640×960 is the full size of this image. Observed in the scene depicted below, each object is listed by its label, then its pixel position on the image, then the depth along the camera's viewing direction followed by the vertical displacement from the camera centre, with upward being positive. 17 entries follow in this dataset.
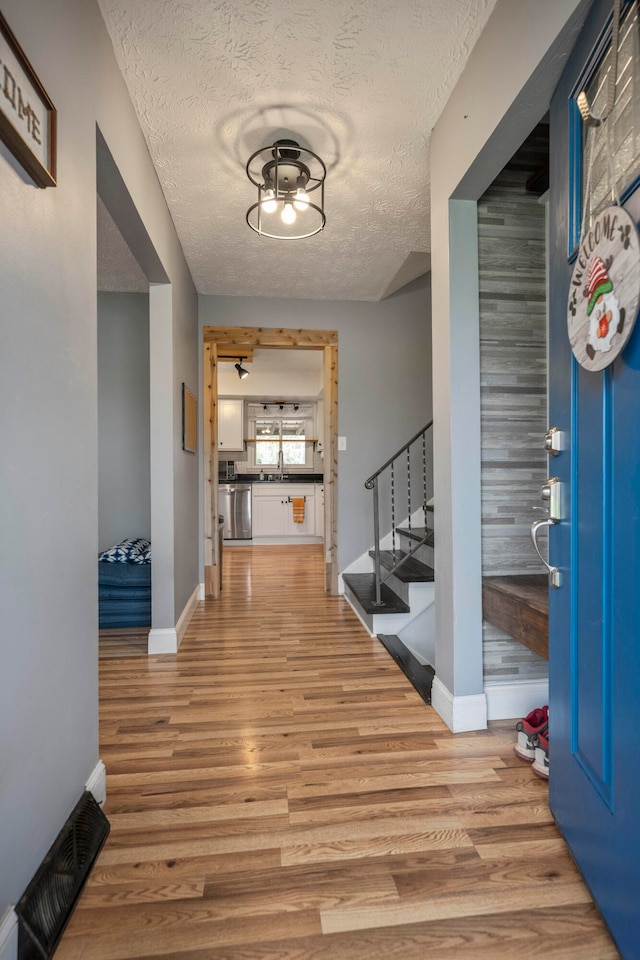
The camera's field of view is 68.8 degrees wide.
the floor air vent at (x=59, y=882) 0.92 -0.90
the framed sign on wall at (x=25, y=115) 0.87 +0.74
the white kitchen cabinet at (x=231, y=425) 7.60 +0.84
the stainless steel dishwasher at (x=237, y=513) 7.01 -0.55
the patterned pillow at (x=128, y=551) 3.06 -0.51
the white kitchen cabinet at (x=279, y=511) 7.11 -0.53
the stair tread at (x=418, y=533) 3.05 -0.42
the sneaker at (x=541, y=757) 1.52 -0.94
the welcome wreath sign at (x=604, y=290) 0.87 +0.38
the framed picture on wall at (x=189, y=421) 3.09 +0.39
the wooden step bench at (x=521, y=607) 1.50 -0.46
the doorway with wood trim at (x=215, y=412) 3.91 +0.55
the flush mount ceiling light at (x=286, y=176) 2.07 +1.41
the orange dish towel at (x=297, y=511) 7.16 -0.53
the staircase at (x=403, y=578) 2.91 -0.73
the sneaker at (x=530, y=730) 1.62 -0.90
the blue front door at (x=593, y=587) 0.90 -0.24
